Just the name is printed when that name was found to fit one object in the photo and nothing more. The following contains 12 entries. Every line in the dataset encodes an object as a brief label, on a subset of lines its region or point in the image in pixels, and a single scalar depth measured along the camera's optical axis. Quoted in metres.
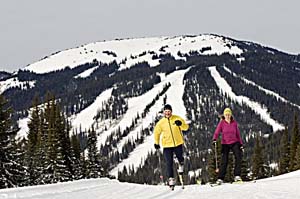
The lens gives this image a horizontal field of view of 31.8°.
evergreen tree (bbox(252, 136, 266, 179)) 52.67
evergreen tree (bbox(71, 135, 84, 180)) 38.47
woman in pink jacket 14.43
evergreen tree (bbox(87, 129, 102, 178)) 41.72
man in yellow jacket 13.56
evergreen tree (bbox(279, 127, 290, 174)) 54.88
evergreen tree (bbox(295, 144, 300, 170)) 43.72
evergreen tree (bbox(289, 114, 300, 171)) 50.58
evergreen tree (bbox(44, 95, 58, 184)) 34.91
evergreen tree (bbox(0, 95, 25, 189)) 27.10
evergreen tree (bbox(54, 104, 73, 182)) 35.12
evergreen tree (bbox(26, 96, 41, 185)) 33.97
